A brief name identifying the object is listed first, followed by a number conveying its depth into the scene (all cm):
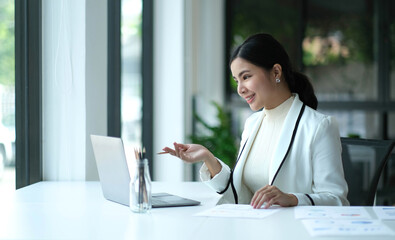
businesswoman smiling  212
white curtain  267
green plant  521
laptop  184
